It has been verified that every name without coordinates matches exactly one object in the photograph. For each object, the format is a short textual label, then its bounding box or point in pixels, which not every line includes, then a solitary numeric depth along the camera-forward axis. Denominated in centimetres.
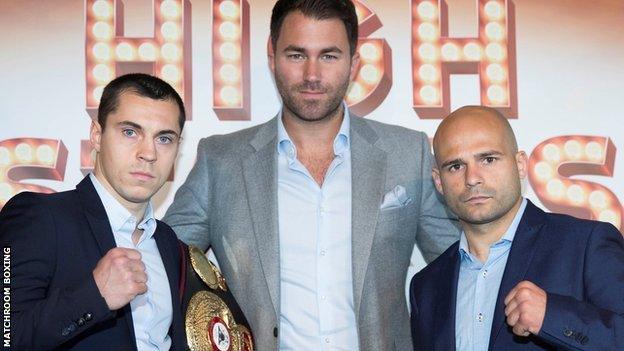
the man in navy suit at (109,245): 239
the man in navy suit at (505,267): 253
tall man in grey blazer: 341
